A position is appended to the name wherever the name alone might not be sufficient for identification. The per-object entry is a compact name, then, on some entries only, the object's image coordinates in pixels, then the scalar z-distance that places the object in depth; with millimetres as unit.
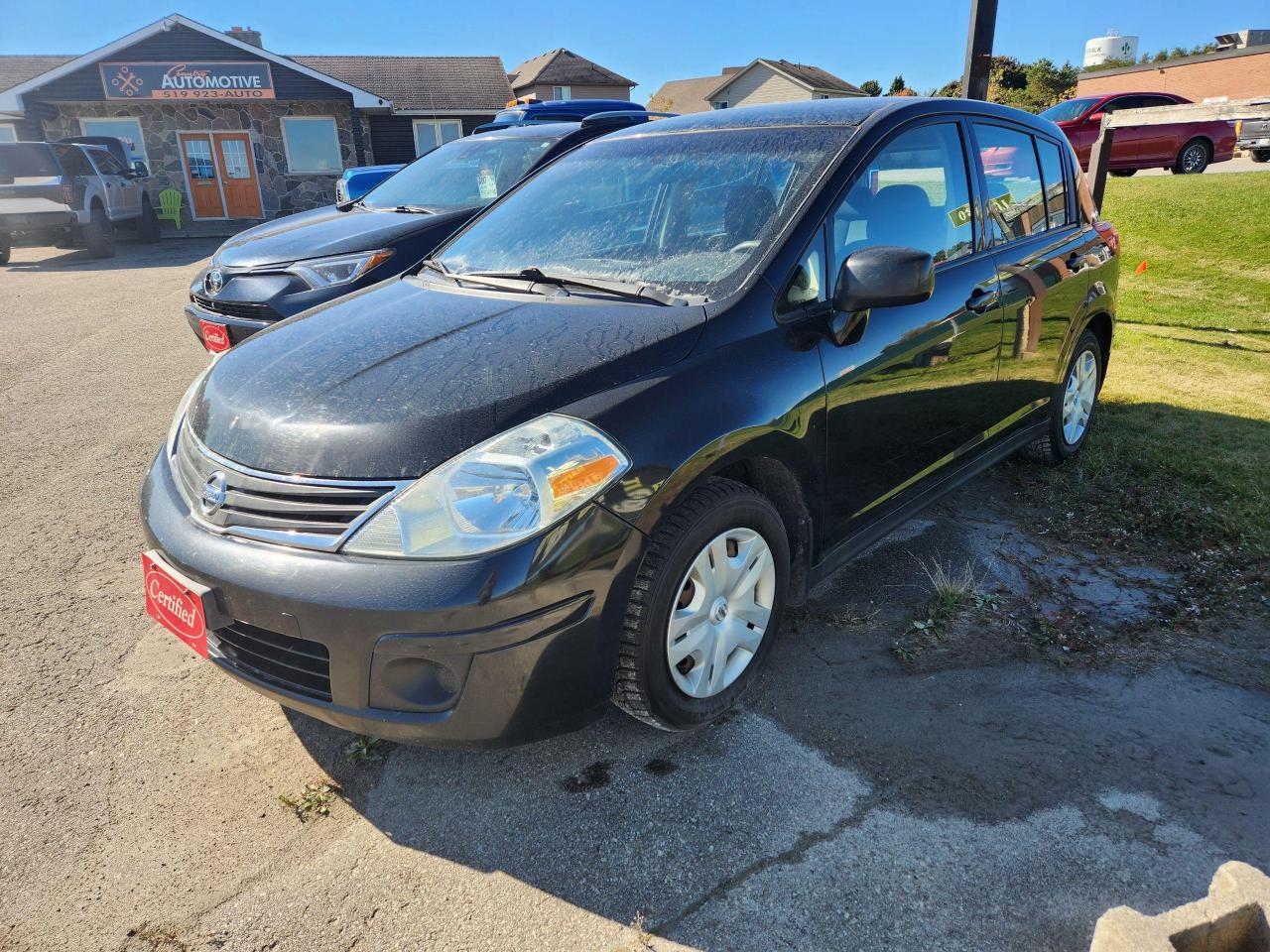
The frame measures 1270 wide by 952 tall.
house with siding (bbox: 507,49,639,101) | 39875
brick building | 36375
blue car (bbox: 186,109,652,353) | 5434
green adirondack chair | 21547
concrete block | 1586
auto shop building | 22062
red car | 16156
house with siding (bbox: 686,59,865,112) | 51688
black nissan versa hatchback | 2008
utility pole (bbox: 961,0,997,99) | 6332
